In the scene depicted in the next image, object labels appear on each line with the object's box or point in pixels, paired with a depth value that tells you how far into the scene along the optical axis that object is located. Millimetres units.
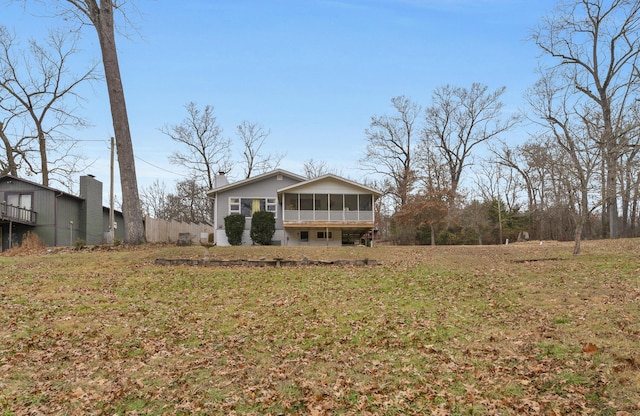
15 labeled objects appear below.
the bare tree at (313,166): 51156
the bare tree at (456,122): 40750
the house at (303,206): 25906
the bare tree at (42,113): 30516
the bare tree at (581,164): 15866
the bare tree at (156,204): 54594
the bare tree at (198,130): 40906
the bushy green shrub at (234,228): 25219
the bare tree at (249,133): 43438
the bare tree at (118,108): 19375
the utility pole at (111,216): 23812
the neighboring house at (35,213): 26125
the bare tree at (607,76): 19078
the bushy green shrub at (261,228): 25188
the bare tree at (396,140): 42188
